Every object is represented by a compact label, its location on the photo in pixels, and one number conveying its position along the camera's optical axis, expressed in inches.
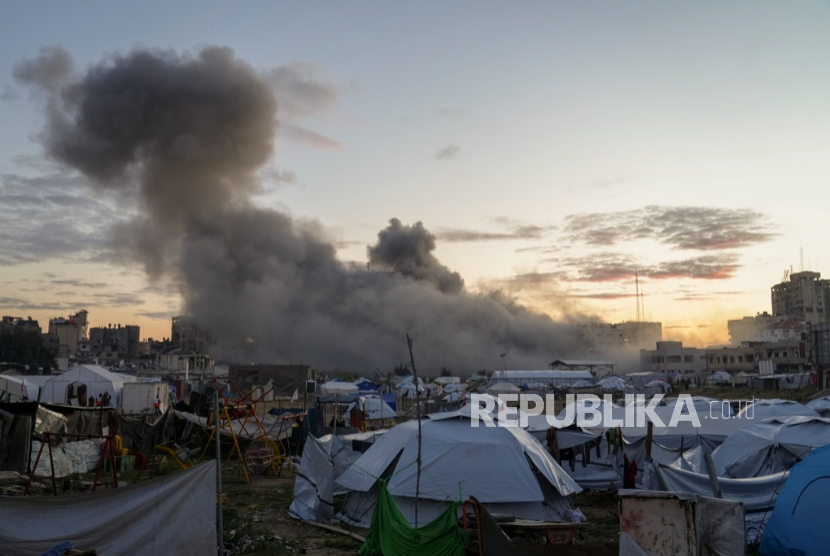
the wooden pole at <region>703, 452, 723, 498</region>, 381.7
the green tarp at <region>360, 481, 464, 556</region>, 356.2
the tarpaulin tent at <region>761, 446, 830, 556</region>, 371.2
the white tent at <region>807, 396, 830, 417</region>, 906.6
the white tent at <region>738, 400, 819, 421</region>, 869.6
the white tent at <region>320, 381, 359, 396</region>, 1620.3
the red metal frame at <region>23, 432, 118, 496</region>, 465.4
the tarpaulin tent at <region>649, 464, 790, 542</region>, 450.0
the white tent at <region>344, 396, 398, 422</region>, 1224.4
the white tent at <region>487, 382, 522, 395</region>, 1829.5
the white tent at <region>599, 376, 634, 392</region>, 1963.6
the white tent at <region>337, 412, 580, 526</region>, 474.3
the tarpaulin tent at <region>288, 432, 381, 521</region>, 519.5
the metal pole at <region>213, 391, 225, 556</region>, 326.4
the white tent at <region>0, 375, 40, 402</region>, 1103.0
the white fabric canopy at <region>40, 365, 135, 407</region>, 1409.9
